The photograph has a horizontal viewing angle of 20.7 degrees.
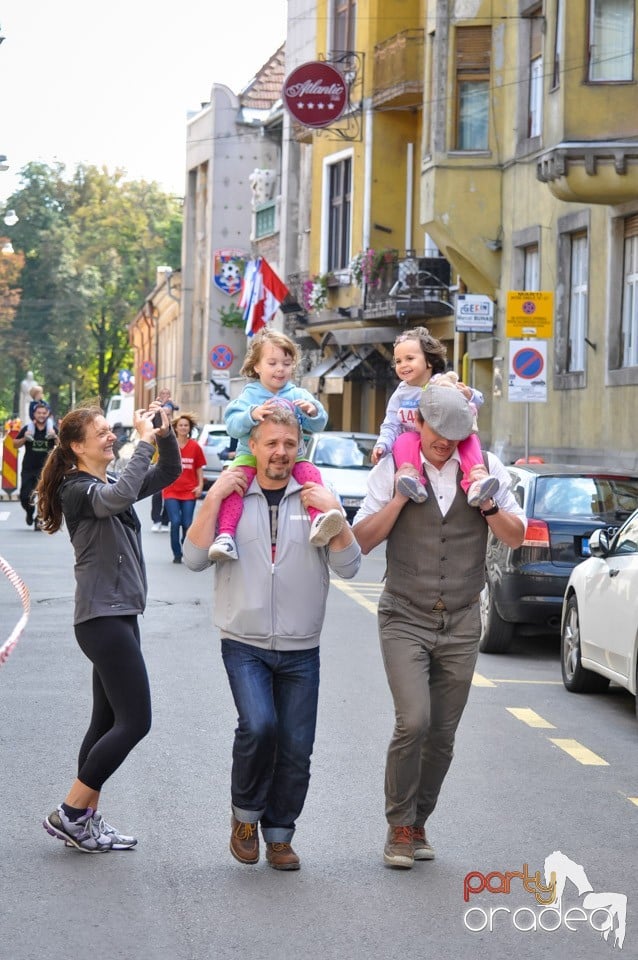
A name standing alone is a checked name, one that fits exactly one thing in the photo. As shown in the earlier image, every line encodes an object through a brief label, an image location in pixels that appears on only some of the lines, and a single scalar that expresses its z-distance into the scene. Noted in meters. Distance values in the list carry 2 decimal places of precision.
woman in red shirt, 21.53
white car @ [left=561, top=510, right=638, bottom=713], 10.59
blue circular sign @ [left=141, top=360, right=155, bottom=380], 69.31
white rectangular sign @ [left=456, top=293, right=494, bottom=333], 29.81
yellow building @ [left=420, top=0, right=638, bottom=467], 24.23
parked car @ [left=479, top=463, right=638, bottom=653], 13.67
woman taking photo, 6.93
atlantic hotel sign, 39.59
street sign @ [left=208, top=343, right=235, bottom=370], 50.50
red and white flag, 46.88
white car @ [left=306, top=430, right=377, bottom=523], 27.89
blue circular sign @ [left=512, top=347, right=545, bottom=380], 22.55
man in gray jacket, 6.60
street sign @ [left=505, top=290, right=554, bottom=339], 22.84
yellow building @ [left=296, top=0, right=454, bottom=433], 37.75
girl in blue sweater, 6.53
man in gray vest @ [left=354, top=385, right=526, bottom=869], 6.73
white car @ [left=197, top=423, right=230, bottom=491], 38.56
